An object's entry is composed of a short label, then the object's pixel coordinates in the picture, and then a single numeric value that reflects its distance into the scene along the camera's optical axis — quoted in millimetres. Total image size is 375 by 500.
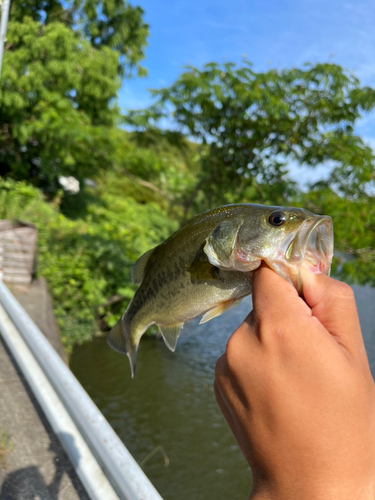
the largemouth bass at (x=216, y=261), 298
